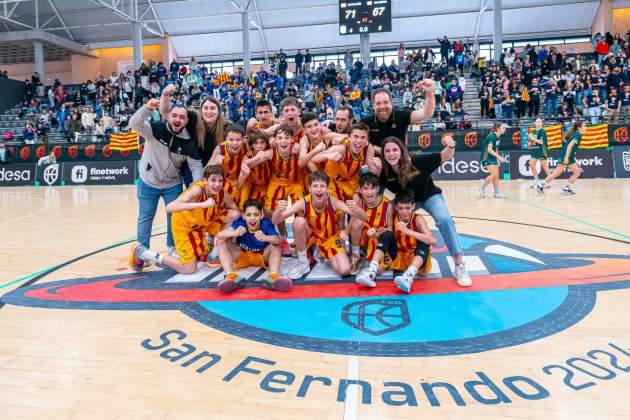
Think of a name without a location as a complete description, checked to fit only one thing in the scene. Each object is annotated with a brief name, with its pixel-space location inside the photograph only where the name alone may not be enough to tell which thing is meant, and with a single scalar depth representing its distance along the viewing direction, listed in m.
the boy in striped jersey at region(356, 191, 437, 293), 4.18
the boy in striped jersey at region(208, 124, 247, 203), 4.74
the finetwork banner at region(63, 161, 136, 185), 17.19
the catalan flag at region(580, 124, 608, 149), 14.32
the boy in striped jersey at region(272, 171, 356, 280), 4.48
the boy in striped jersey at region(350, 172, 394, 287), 4.38
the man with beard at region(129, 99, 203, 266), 4.76
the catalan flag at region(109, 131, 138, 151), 17.42
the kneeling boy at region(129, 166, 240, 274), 4.57
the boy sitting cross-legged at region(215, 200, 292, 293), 4.43
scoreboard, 19.30
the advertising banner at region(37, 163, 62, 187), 17.45
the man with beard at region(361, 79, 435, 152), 4.68
